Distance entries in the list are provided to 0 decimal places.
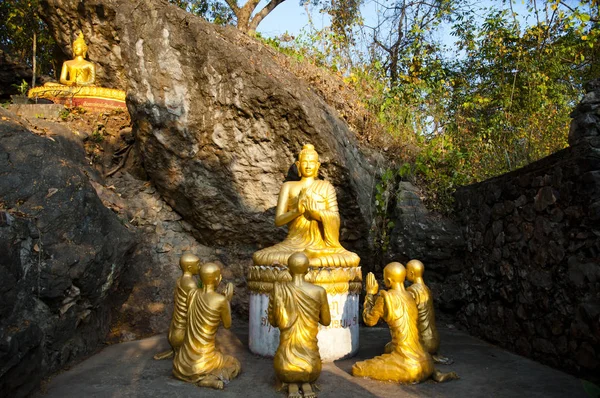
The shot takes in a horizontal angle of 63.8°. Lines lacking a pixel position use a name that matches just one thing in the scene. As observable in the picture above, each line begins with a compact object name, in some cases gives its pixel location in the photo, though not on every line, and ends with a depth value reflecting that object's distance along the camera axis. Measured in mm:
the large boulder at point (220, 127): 7152
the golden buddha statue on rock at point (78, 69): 9945
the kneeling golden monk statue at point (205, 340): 4488
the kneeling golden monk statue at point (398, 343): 4512
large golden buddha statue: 5496
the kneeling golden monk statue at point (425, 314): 4992
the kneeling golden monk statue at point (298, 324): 4207
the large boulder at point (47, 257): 3807
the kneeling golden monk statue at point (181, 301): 4887
